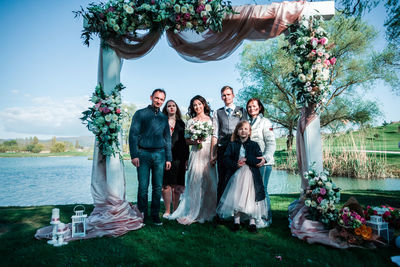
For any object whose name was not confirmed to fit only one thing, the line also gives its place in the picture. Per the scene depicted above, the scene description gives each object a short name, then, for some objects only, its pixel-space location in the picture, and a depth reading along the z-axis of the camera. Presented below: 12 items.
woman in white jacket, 3.94
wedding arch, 4.06
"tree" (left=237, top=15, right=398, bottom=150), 16.20
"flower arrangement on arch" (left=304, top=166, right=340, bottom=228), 3.37
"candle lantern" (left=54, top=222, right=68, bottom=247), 3.20
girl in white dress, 3.67
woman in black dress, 4.61
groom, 4.22
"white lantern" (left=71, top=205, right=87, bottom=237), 3.44
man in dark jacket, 3.98
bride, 4.28
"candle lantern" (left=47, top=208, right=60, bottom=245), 3.16
